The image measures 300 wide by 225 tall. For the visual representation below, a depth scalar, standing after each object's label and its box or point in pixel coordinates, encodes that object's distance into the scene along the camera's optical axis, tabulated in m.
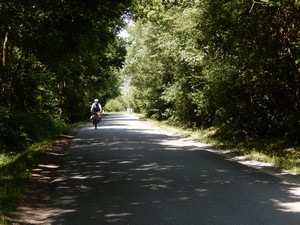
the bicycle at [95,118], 27.86
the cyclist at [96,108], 27.36
